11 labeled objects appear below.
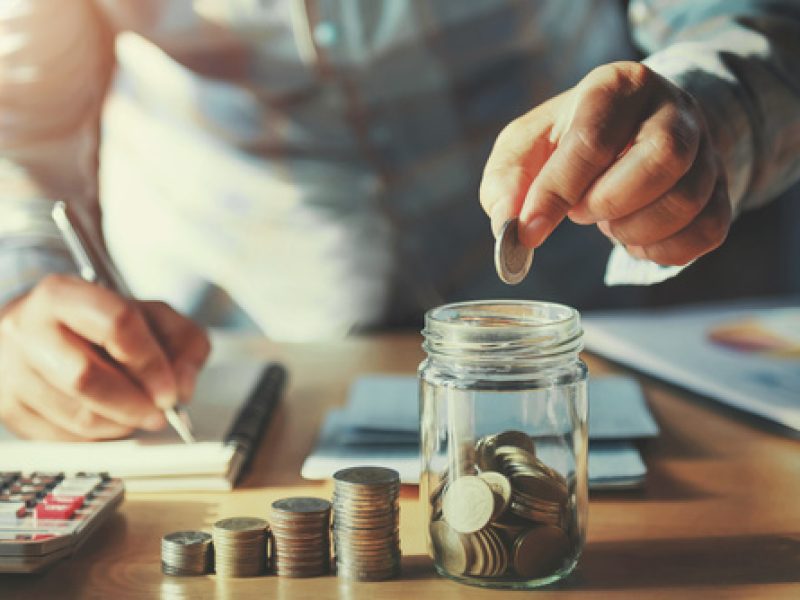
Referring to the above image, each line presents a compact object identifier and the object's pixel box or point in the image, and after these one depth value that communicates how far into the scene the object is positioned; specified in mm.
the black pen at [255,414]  964
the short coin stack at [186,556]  725
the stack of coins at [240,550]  723
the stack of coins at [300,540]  723
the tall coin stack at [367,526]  712
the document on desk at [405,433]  903
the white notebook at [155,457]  906
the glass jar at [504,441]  688
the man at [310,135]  1196
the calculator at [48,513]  714
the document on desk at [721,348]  1131
